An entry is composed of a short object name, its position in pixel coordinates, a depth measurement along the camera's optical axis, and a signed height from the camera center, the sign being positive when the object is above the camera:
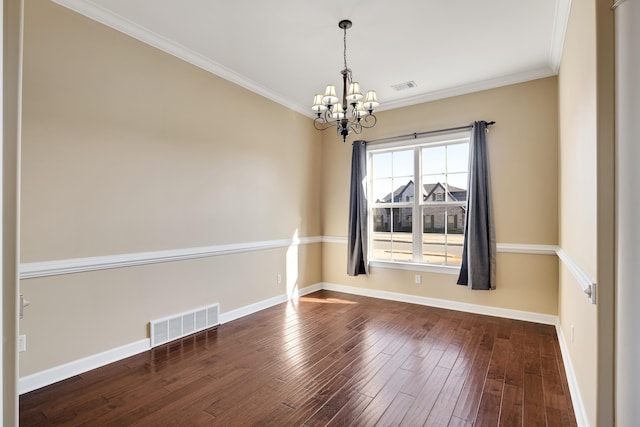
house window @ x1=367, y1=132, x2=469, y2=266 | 4.33 +0.24
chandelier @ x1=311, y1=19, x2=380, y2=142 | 2.62 +0.98
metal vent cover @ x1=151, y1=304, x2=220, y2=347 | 3.06 -1.16
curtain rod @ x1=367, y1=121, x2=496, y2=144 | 4.17 +1.17
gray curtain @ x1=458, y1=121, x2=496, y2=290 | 3.95 -0.11
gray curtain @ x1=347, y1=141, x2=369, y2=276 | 4.89 +0.01
